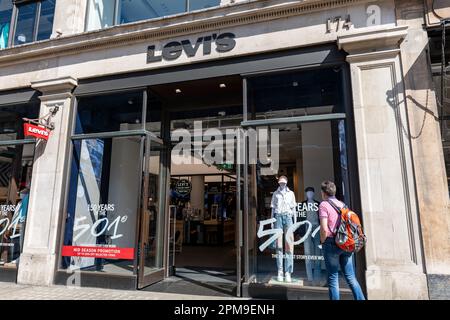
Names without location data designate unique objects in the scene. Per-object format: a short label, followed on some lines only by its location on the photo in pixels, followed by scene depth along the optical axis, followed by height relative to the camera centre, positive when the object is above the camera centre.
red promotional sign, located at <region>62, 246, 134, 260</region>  6.66 -0.62
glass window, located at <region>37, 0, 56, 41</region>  8.80 +5.58
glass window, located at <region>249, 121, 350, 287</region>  5.86 +0.62
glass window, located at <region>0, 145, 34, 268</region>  7.66 +0.63
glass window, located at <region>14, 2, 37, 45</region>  9.01 +5.63
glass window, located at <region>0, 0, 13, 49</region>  9.24 +5.88
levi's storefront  6.05 +1.39
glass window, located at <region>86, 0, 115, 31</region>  8.47 +5.51
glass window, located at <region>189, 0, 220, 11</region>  7.49 +5.12
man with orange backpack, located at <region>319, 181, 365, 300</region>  4.32 -0.41
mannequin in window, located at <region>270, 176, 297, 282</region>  5.93 +0.12
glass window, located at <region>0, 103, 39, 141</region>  8.30 +2.75
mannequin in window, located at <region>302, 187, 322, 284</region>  5.74 -0.41
